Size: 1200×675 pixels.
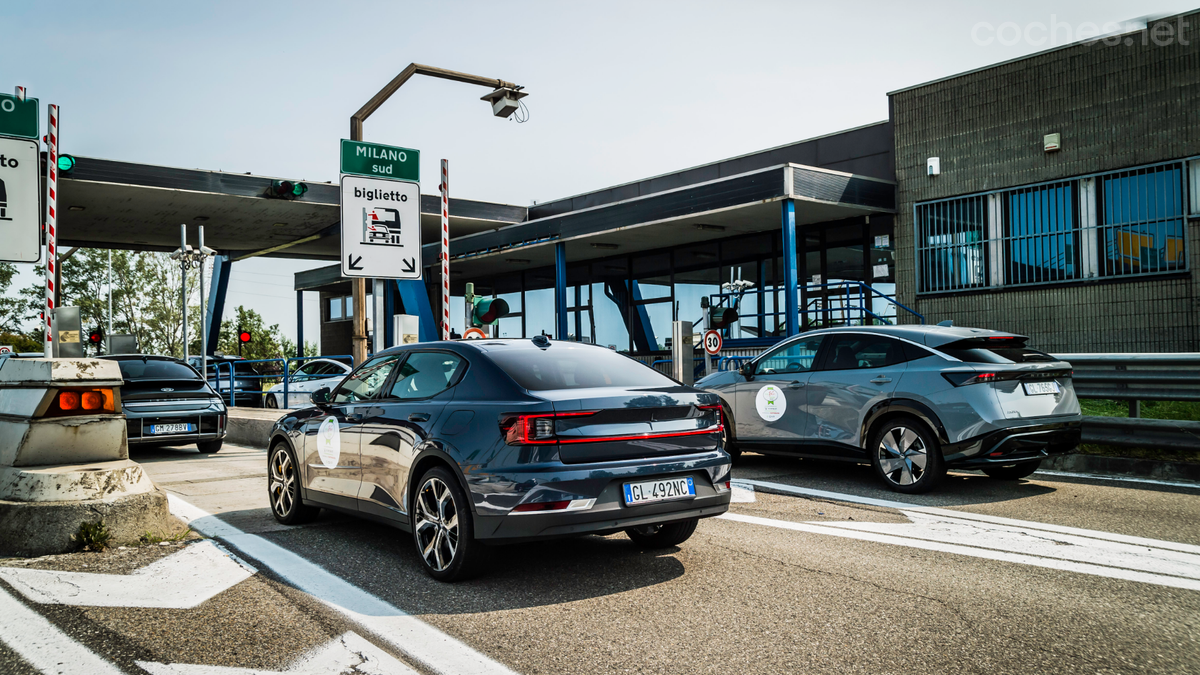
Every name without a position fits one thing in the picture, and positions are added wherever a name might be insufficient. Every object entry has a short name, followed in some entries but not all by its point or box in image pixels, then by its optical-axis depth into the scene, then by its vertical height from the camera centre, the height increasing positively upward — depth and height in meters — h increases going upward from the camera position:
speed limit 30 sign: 15.73 +0.22
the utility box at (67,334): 7.67 +0.32
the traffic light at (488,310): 13.17 +0.75
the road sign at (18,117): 7.88 +2.35
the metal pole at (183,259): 21.38 +2.75
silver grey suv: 7.34 -0.50
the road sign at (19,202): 7.75 +1.54
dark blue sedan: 4.61 -0.54
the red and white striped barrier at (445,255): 10.11 +1.37
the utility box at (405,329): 11.62 +0.43
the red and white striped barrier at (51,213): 7.34 +1.38
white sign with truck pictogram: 10.77 +1.71
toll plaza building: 13.87 +2.83
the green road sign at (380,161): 10.99 +2.64
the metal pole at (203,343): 18.89 +0.52
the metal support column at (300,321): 32.59 +1.67
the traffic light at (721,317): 18.34 +0.78
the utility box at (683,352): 13.98 +0.04
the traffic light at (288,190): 15.34 +3.15
